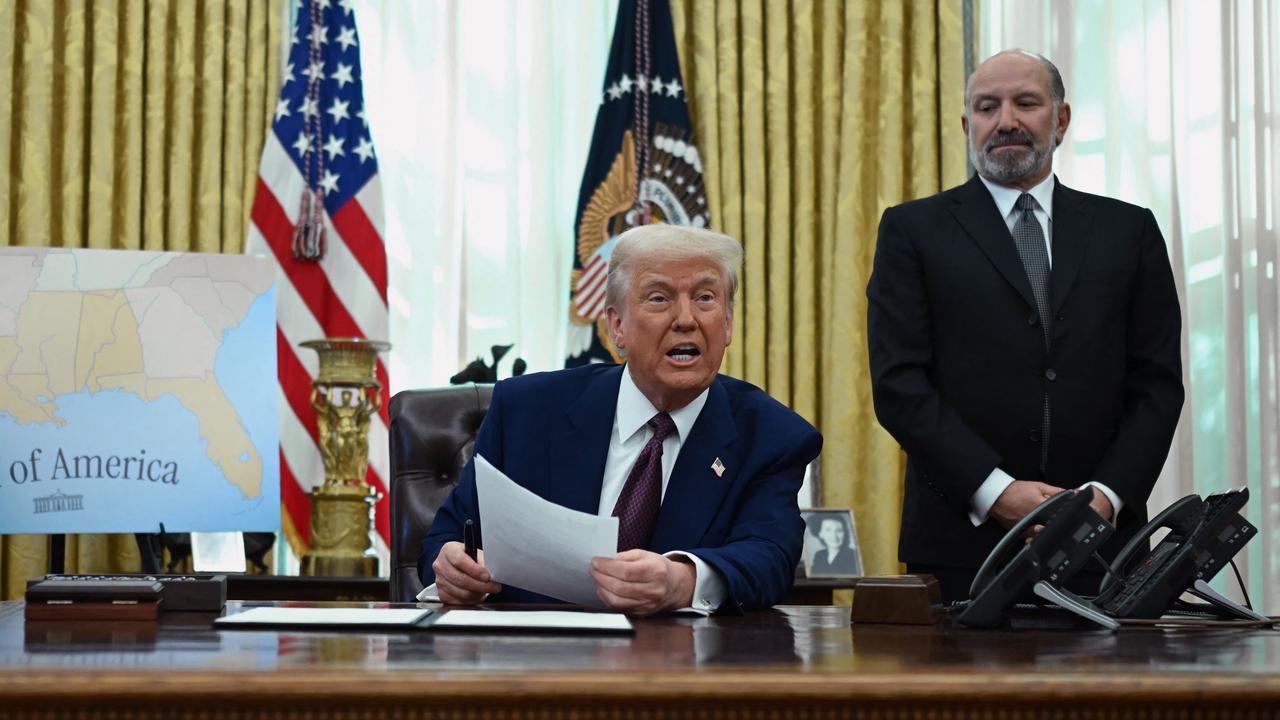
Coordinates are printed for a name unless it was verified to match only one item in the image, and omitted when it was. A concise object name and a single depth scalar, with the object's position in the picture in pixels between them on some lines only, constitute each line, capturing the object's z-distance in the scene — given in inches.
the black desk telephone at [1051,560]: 66.1
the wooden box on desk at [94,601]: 65.9
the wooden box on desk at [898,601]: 69.1
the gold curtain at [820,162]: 187.9
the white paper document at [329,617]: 59.7
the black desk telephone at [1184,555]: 71.4
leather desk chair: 107.7
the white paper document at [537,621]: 59.2
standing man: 105.4
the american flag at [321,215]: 182.9
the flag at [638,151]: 188.1
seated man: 85.7
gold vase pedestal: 161.0
